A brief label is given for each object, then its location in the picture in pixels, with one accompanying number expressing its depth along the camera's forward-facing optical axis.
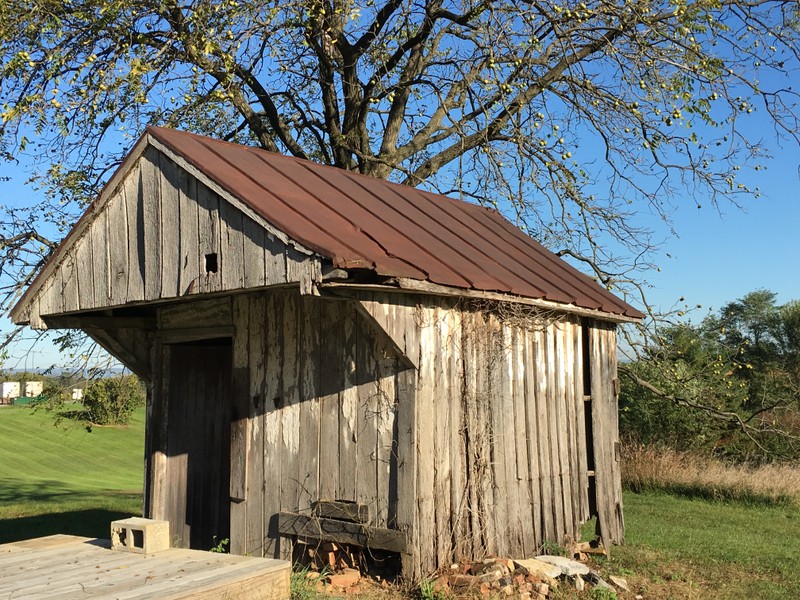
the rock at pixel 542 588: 7.00
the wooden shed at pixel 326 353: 6.80
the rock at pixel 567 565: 7.55
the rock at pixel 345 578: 6.81
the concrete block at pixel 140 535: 6.20
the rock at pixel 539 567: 7.31
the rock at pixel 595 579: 7.44
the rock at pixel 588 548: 9.33
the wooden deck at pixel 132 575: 4.98
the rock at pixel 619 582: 7.78
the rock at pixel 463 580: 6.85
